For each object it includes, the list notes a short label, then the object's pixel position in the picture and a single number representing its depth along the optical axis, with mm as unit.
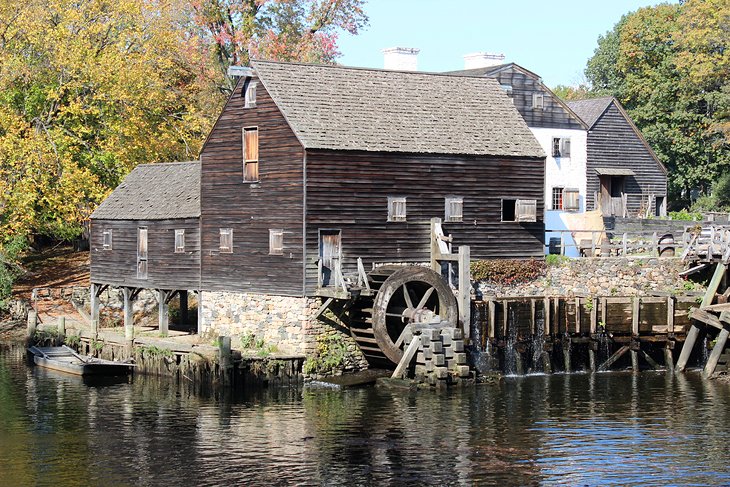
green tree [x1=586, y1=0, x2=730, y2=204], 65250
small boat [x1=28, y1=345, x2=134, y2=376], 38750
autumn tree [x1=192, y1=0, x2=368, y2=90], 57719
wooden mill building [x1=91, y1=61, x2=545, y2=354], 37625
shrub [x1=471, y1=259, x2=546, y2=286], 40781
